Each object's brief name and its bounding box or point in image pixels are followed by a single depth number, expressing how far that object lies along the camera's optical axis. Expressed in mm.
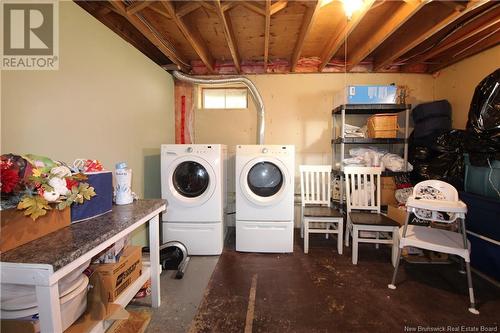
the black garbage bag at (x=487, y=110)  1811
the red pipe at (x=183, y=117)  3213
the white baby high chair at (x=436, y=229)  1603
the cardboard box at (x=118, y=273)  1164
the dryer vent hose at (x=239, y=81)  3006
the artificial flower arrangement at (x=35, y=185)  822
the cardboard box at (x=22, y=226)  787
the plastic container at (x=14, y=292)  812
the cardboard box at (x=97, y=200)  1104
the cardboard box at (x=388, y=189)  2727
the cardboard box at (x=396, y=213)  2376
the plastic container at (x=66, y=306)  827
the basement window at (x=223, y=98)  3268
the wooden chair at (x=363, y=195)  2479
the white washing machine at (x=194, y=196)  2330
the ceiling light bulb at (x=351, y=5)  1730
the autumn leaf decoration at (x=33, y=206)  831
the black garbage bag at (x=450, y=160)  2225
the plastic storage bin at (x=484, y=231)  1820
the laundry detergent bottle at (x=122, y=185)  1449
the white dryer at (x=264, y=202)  2381
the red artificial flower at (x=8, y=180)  789
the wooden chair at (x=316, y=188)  2725
